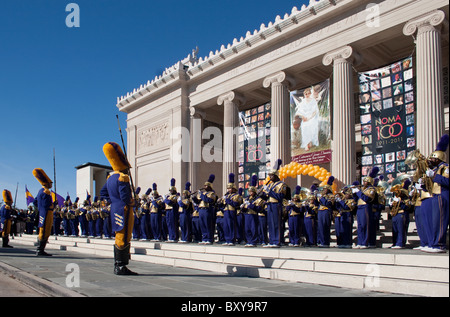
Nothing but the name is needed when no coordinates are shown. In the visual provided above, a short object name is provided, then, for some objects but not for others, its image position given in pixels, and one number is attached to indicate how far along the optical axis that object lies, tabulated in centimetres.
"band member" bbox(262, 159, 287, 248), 1028
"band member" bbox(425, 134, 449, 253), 755
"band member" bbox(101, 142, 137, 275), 741
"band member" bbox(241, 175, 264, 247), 1118
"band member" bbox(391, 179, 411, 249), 947
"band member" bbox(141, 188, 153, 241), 1558
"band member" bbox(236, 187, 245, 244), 1244
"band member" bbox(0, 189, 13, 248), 1530
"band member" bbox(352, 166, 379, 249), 1005
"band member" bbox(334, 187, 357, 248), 1085
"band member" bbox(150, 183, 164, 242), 1499
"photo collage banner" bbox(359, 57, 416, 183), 1738
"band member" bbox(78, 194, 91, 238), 2058
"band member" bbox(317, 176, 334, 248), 1124
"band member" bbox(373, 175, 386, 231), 1040
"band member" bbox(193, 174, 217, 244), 1277
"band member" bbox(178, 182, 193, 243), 1373
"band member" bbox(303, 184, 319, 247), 1143
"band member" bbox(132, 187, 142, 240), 1616
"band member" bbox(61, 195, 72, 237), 2253
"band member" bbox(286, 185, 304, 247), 1140
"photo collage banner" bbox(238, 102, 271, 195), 2362
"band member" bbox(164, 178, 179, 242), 1427
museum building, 1682
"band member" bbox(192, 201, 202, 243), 1343
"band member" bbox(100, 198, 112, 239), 1805
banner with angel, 1961
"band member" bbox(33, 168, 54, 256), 1142
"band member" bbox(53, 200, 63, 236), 2291
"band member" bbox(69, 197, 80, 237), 2195
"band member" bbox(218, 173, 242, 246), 1204
